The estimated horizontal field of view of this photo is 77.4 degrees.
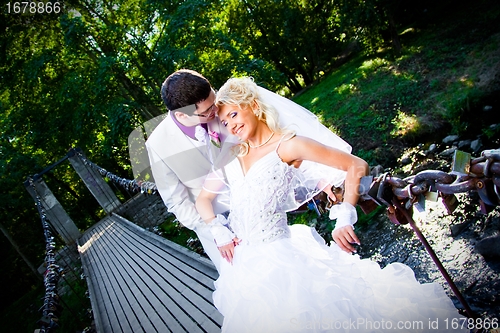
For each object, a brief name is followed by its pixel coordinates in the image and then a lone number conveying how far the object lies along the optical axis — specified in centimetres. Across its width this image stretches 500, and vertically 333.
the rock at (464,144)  645
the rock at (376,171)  185
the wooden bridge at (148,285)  339
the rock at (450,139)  681
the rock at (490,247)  324
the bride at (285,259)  177
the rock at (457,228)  400
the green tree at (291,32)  1911
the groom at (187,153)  244
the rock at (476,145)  621
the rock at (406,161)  698
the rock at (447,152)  639
